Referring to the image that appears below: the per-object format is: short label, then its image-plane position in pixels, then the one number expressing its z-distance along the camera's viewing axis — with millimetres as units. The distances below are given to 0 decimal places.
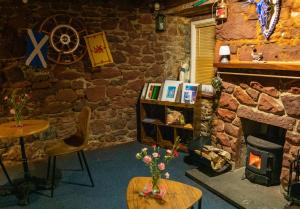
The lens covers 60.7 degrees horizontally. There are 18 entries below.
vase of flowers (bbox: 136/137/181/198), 1796
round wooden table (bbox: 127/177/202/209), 1766
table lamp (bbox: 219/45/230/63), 2939
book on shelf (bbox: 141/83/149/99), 4025
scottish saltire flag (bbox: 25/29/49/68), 3232
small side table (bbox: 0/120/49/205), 2447
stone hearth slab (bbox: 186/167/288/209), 2377
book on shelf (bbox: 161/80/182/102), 3762
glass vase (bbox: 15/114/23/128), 2702
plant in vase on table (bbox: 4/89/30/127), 2705
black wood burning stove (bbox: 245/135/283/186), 2602
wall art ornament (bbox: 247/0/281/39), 2410
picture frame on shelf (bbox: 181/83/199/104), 3586
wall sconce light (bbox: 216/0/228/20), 2932
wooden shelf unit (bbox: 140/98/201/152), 3621
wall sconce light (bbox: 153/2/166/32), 4035
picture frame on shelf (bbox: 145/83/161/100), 3926
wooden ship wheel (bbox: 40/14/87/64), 3334
